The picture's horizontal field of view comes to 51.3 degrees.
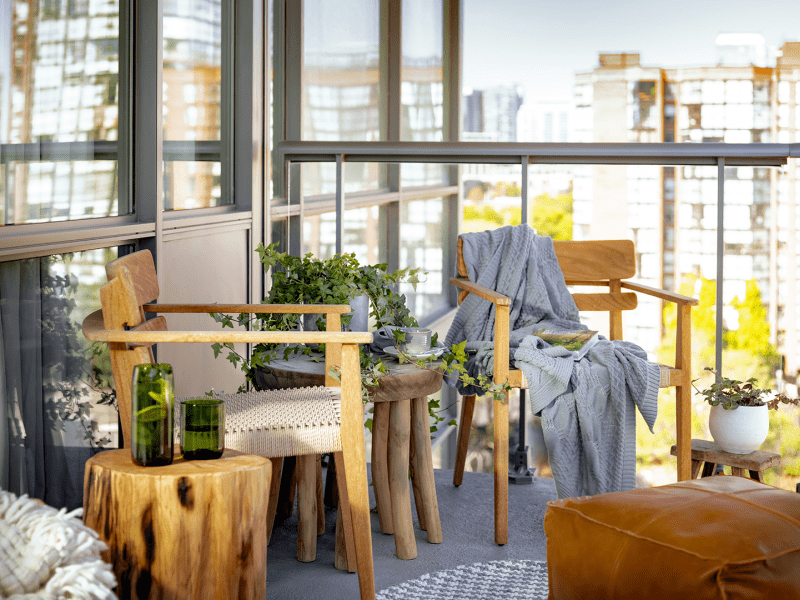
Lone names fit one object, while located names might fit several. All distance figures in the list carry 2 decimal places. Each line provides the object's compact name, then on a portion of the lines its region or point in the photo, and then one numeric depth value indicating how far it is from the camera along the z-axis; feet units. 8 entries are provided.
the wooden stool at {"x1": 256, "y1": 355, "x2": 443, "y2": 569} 6.04
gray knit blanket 6.47
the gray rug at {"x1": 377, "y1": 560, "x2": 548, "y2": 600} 5.65
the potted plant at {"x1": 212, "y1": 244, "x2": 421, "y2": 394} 6.53
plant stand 6.84
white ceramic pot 6.95
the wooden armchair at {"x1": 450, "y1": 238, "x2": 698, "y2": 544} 6.46
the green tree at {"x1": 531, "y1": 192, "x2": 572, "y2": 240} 57.77
